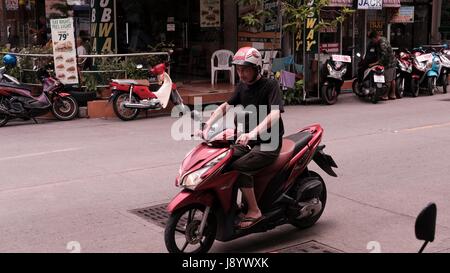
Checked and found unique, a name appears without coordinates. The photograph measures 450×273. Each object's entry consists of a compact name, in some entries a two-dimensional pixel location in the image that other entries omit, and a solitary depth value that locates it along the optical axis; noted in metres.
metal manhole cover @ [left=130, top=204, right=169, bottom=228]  5.93
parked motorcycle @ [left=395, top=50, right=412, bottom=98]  15.58
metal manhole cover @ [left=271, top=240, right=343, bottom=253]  5.18
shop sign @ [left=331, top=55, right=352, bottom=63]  14.46
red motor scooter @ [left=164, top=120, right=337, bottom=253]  4.74
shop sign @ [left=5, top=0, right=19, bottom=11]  17.55
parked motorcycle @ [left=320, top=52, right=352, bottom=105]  14.41
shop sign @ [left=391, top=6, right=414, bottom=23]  18.44
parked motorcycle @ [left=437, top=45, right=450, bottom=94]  16.38
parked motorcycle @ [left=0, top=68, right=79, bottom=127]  11.72
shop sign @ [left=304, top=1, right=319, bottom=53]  14.14
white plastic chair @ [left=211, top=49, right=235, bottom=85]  15.96
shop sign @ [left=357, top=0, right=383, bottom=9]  16.70
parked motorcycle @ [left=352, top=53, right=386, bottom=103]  14.45
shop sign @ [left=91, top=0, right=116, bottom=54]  14.69
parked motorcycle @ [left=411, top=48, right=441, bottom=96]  15.86
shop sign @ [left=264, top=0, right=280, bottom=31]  13.84
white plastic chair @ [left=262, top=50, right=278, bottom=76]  14.32
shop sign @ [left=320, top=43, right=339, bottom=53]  16.89
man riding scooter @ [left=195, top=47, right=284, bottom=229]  4.88
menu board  12.65
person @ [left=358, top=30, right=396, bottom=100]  14.64
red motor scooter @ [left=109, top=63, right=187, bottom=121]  12.12
